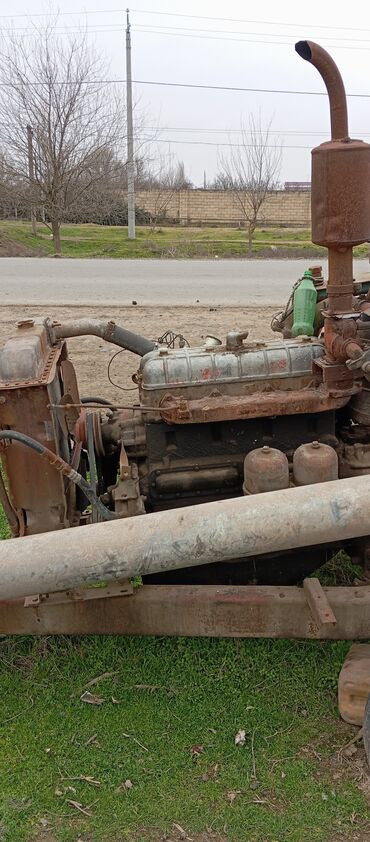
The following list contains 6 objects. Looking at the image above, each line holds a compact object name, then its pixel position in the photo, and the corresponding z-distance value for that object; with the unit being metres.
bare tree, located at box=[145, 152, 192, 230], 36.41
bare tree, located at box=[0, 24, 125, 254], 24.02
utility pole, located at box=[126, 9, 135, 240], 26.89
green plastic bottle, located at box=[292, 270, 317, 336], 4.33
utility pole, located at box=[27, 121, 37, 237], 24.25
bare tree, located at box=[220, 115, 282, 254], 29.56
